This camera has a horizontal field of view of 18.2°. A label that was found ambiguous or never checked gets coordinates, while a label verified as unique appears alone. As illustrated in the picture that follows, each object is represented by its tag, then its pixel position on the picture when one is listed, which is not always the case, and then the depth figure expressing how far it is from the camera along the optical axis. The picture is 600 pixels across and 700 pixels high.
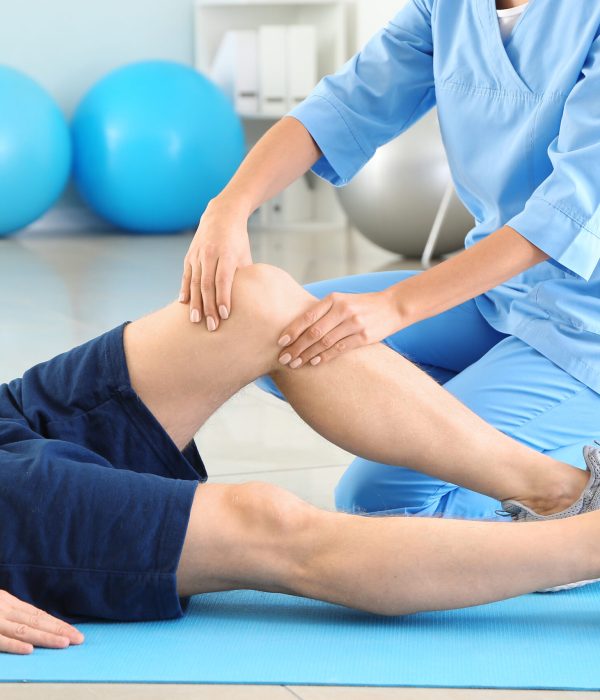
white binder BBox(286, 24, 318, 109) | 7.98
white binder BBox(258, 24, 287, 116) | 8.01
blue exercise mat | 1.67
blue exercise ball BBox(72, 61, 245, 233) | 7.46
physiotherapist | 2.12
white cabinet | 8.37
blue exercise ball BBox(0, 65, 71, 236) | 7.22
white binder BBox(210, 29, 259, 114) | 8.07
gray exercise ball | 6.10
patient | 1.75
